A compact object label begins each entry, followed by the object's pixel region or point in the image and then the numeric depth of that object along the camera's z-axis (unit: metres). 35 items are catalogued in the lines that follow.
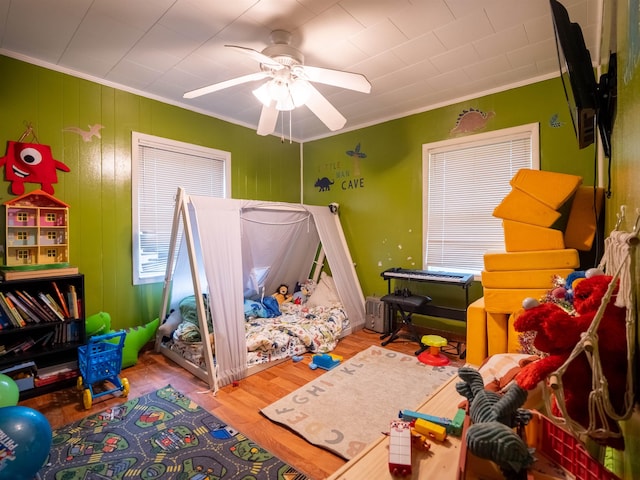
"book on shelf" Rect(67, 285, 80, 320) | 2.52
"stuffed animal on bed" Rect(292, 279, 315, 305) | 4.04
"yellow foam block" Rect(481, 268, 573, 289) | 2.00
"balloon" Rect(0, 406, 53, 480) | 1.37
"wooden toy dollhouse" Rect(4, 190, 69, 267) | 2.44
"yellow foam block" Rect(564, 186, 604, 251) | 2.15
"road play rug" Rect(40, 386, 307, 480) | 1.63
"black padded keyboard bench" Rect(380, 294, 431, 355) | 3.23
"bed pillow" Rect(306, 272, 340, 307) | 3.93
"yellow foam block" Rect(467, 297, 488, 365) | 2.04
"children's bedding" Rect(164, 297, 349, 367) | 2.82
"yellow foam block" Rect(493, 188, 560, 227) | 2.09
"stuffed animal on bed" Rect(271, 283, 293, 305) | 4.00
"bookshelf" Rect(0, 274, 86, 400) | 2.29
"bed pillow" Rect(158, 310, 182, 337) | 3.08
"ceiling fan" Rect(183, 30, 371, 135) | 1.97
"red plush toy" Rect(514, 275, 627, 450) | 0.52
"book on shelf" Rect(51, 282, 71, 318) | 2.48
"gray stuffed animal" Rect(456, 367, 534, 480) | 0.56
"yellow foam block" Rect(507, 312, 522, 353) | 1.86
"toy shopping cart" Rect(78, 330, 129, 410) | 2.31
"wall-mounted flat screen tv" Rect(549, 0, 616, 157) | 1.14
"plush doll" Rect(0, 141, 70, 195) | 2.51
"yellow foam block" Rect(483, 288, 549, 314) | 2.02
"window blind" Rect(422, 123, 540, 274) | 3.12
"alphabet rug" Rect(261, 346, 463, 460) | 1.92
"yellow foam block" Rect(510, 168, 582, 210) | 2.08
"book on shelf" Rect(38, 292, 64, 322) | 2.41
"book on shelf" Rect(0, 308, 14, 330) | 2.27
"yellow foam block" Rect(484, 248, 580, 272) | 1.98
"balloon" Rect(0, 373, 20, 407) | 1.76
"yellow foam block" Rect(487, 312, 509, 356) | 2.01
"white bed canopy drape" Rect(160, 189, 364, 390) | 2.53
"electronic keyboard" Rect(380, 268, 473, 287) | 3.02
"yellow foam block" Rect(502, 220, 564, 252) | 2.05
